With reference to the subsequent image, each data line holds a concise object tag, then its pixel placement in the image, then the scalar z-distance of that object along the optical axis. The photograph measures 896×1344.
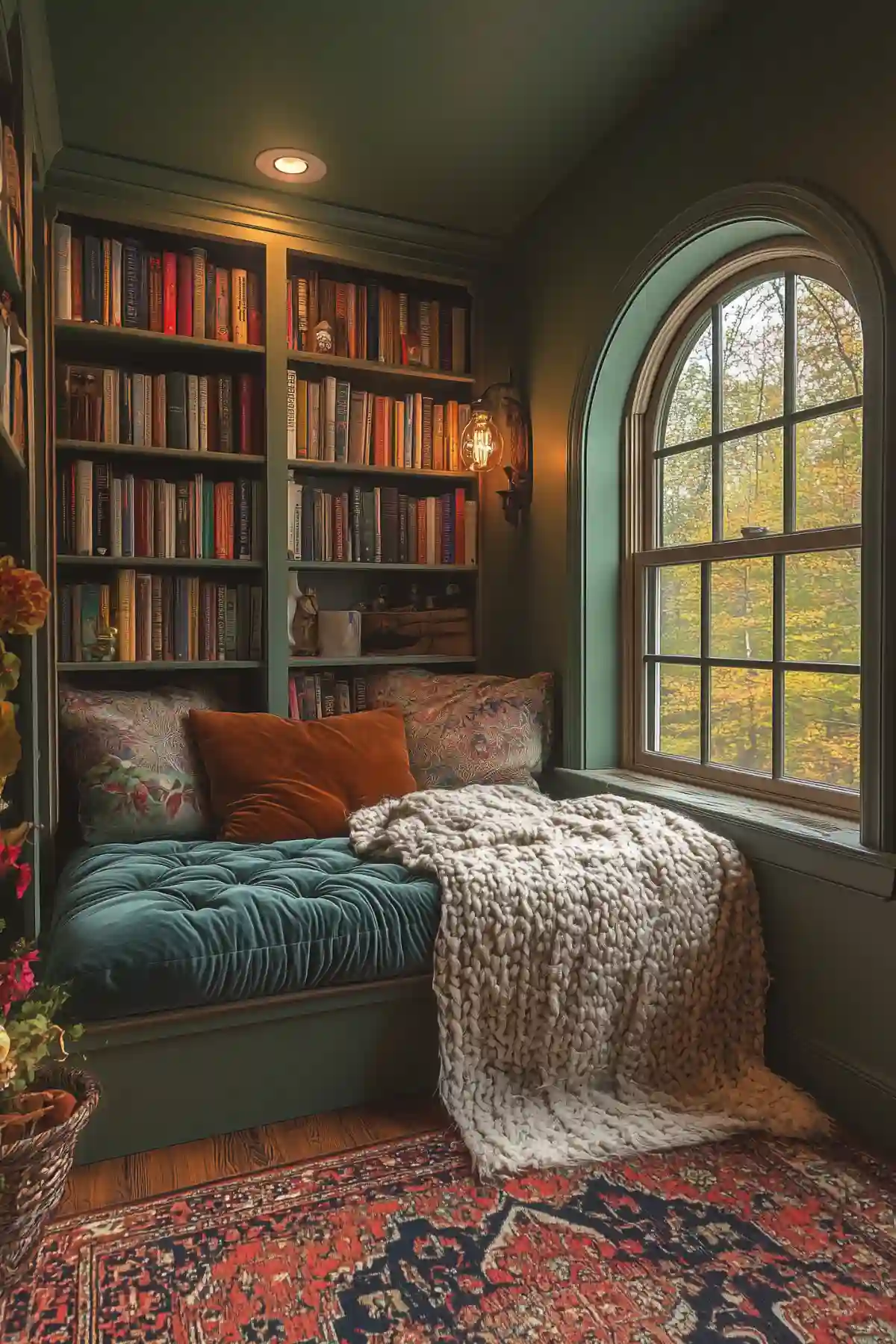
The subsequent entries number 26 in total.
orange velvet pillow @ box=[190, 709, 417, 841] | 2.46
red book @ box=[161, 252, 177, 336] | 2.81
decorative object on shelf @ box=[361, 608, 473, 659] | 3.22
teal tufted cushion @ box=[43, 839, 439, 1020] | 1.74
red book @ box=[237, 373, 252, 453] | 2.91
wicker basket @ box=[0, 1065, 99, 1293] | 1.36
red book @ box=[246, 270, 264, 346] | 2.91
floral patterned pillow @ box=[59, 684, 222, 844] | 2.45
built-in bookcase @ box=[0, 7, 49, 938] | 1.93
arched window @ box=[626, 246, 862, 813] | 2.14
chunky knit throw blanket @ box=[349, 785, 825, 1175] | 1.85
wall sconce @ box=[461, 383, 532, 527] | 3.02
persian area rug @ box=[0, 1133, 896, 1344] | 1.32
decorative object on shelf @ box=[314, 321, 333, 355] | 3.01
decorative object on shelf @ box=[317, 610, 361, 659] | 3.05
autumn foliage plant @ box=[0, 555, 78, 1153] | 1.30
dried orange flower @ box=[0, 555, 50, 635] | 1.30
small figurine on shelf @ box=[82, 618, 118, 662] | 2.76
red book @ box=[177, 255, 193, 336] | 2.84
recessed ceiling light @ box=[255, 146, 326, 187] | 2.64
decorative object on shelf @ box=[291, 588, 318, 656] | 3.06
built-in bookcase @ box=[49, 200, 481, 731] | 2.74
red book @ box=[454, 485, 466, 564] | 3.27
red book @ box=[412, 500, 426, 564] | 3.21
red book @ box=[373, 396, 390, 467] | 3.11
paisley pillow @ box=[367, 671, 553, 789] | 2.78
